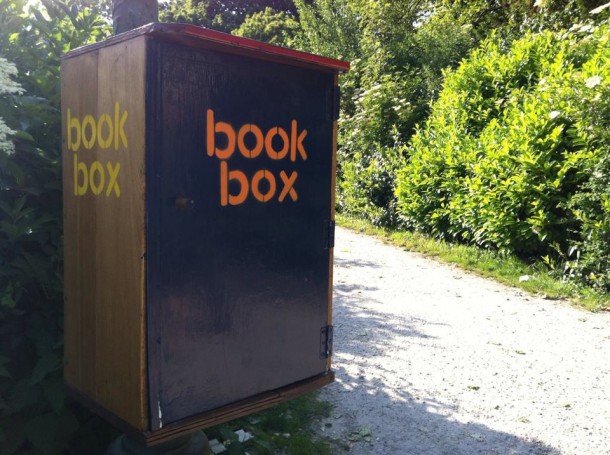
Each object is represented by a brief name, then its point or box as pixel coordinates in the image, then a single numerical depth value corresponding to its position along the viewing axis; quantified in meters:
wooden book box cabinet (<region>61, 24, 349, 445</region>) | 1.95
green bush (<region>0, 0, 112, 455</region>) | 2.48
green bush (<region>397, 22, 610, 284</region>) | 6.60
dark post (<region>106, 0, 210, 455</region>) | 2.35
